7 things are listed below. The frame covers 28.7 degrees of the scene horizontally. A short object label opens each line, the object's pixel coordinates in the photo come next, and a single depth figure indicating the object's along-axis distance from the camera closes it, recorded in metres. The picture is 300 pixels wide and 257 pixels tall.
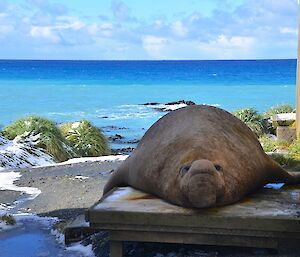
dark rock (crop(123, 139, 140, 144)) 20.59
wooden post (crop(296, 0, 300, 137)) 10.02
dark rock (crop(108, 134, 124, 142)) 21.25
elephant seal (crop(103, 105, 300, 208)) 3.80
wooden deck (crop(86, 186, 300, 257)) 3.74
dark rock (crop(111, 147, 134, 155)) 16.42
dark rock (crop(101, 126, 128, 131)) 25.23
